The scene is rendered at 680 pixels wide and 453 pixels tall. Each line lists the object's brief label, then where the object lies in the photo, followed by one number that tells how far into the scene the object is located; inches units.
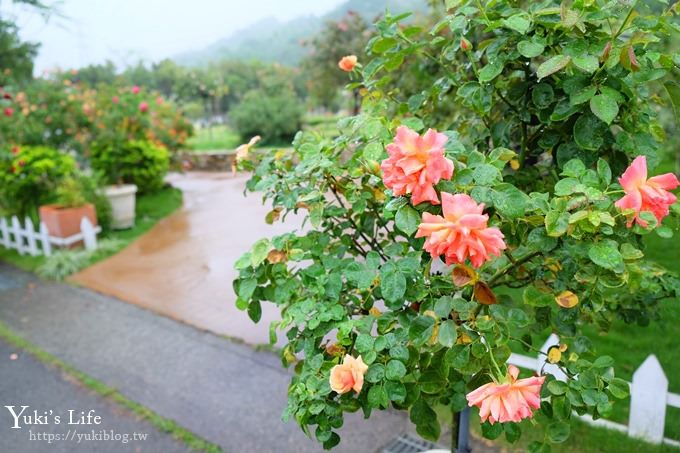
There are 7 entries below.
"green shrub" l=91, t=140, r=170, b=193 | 263.9
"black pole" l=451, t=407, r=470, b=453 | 62.6
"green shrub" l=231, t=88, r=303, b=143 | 633.6
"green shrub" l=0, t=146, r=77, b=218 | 223.6
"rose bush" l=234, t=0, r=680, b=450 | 36.4
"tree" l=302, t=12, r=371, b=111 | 464.1
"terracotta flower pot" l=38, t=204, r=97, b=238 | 210.2
